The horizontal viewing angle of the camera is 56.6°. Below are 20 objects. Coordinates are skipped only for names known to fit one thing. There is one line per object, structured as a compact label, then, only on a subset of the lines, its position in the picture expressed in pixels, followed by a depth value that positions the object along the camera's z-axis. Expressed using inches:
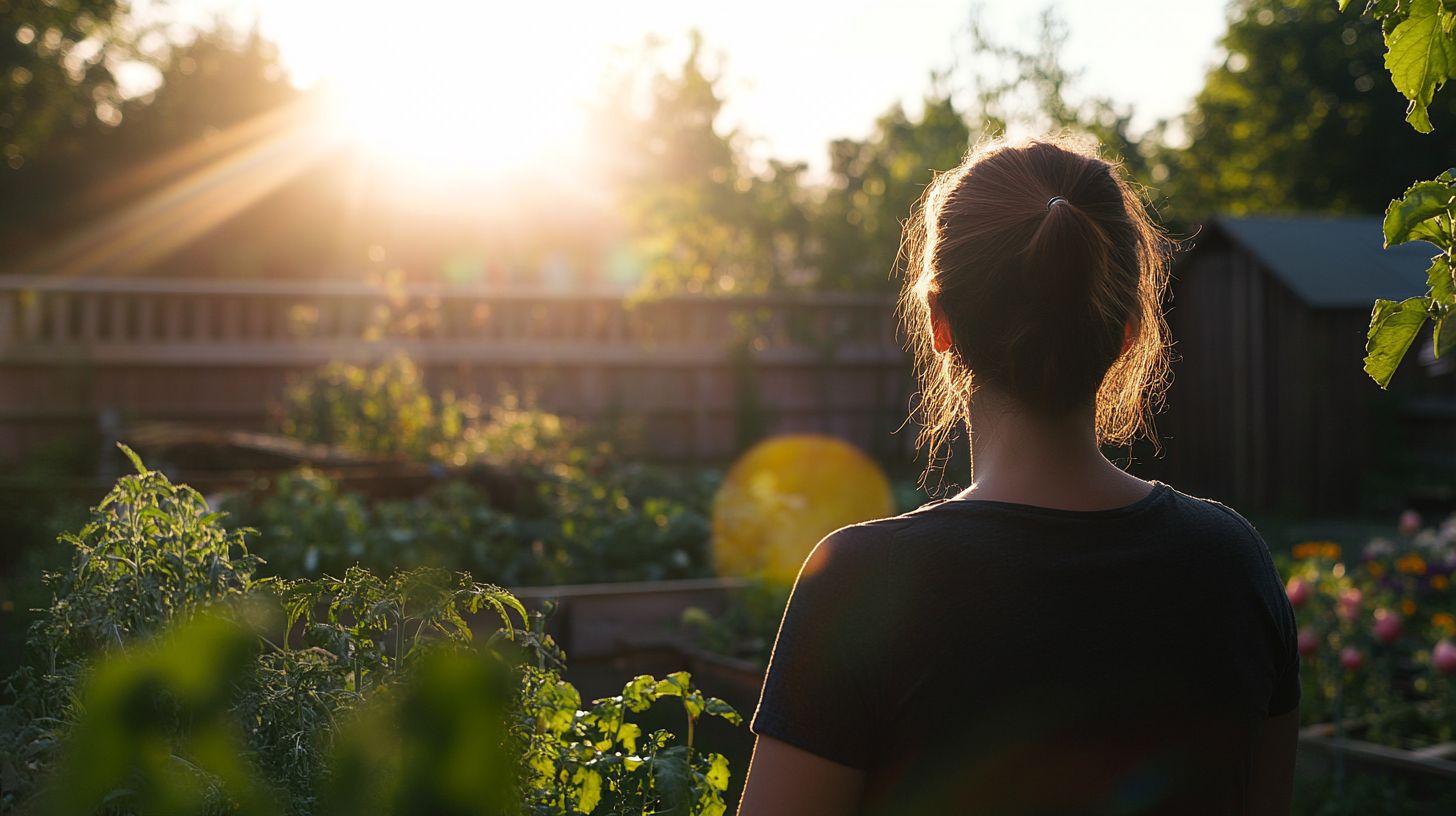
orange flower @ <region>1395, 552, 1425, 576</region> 232.1
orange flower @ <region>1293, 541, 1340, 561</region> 239.8
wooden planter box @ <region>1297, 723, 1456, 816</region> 163.0
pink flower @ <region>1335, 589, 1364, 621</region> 200.8
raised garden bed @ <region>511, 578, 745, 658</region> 198.7
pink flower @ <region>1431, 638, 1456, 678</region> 176.9
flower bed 175.8
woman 52.8
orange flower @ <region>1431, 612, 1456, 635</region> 203.0
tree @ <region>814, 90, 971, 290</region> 397.1
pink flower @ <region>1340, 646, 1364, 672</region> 189.8
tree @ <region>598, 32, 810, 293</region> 561.9
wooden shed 542.0
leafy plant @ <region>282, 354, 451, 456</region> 374.3
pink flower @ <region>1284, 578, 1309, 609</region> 201.3
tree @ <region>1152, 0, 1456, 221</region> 1163.3
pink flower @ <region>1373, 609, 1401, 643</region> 195.3
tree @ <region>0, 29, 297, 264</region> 1242.0
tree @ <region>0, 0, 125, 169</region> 786.2
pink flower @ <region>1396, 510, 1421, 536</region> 261.9
